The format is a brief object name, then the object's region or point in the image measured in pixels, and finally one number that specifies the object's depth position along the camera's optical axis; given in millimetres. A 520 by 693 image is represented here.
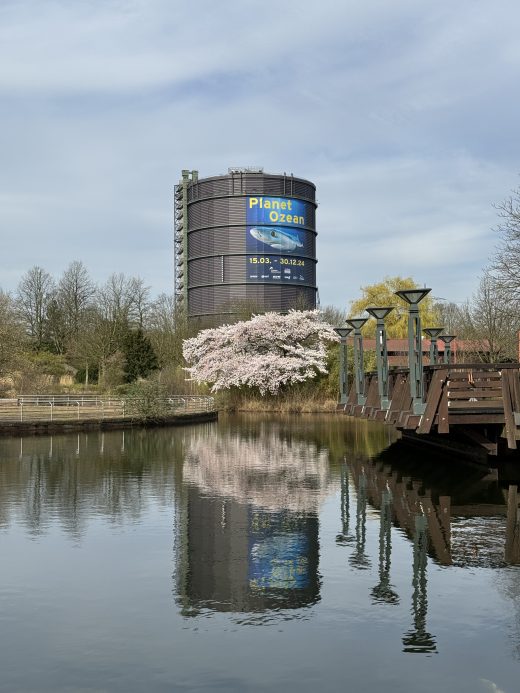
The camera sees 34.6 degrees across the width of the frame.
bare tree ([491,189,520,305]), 28920
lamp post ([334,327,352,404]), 36438
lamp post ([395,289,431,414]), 19688
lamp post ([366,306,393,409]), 25672
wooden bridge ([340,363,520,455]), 17938
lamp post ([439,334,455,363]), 31231
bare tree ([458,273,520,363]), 42250
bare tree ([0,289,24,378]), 45562
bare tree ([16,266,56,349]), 76750
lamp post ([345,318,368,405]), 30875
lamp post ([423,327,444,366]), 30500
